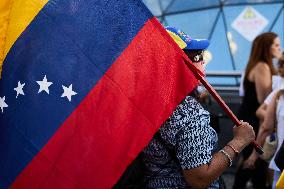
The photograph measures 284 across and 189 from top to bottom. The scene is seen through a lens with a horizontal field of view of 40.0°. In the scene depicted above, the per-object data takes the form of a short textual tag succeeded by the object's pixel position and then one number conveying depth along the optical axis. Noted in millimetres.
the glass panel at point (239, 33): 8066
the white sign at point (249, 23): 8050
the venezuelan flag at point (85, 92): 1628
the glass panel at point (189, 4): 8450
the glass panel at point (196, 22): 8395
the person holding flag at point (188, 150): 1643
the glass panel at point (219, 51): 8240
